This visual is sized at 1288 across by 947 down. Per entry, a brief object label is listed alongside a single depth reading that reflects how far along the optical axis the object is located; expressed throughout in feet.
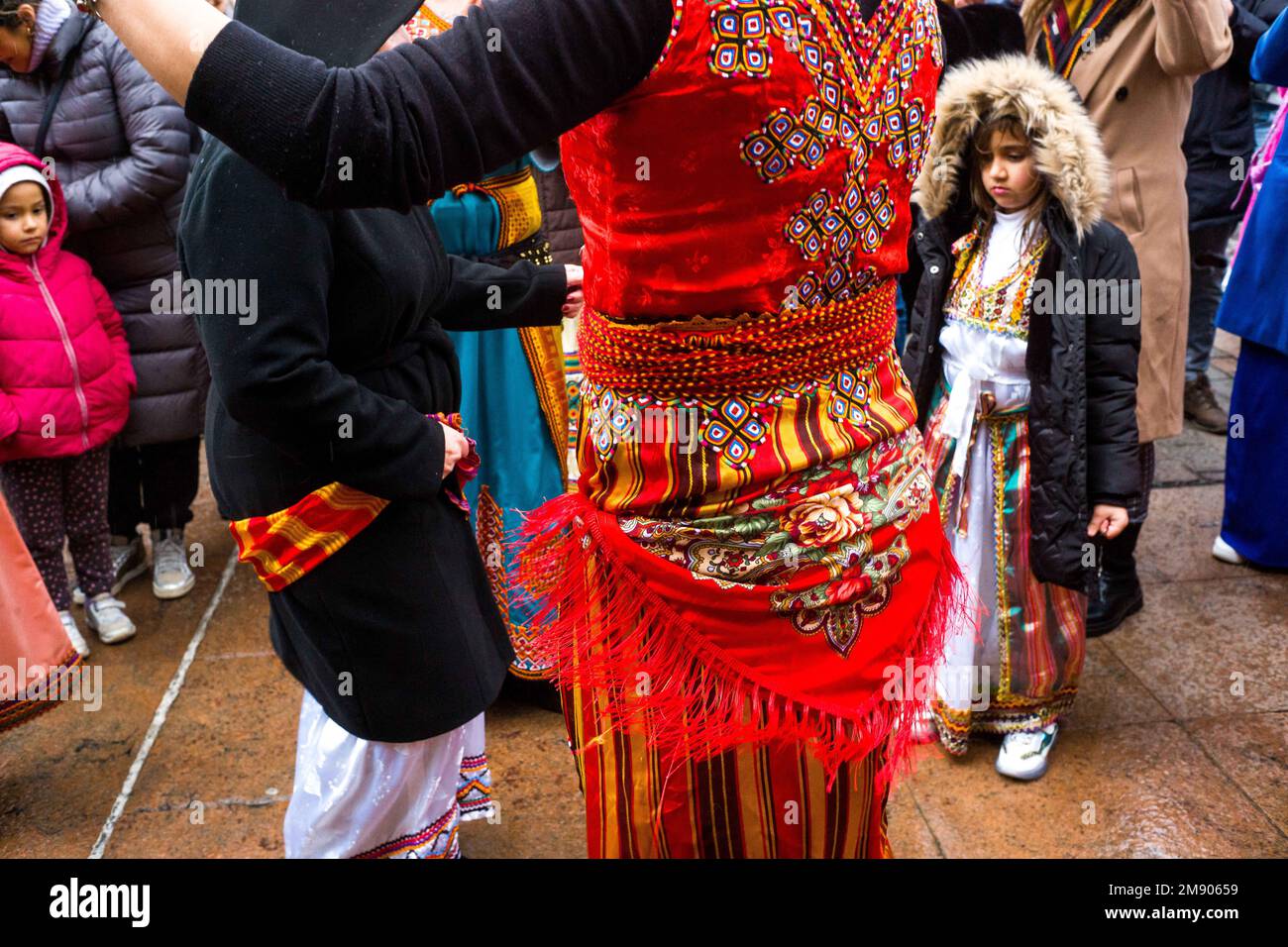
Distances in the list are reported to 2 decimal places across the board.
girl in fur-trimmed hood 9.28
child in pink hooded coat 11.46
